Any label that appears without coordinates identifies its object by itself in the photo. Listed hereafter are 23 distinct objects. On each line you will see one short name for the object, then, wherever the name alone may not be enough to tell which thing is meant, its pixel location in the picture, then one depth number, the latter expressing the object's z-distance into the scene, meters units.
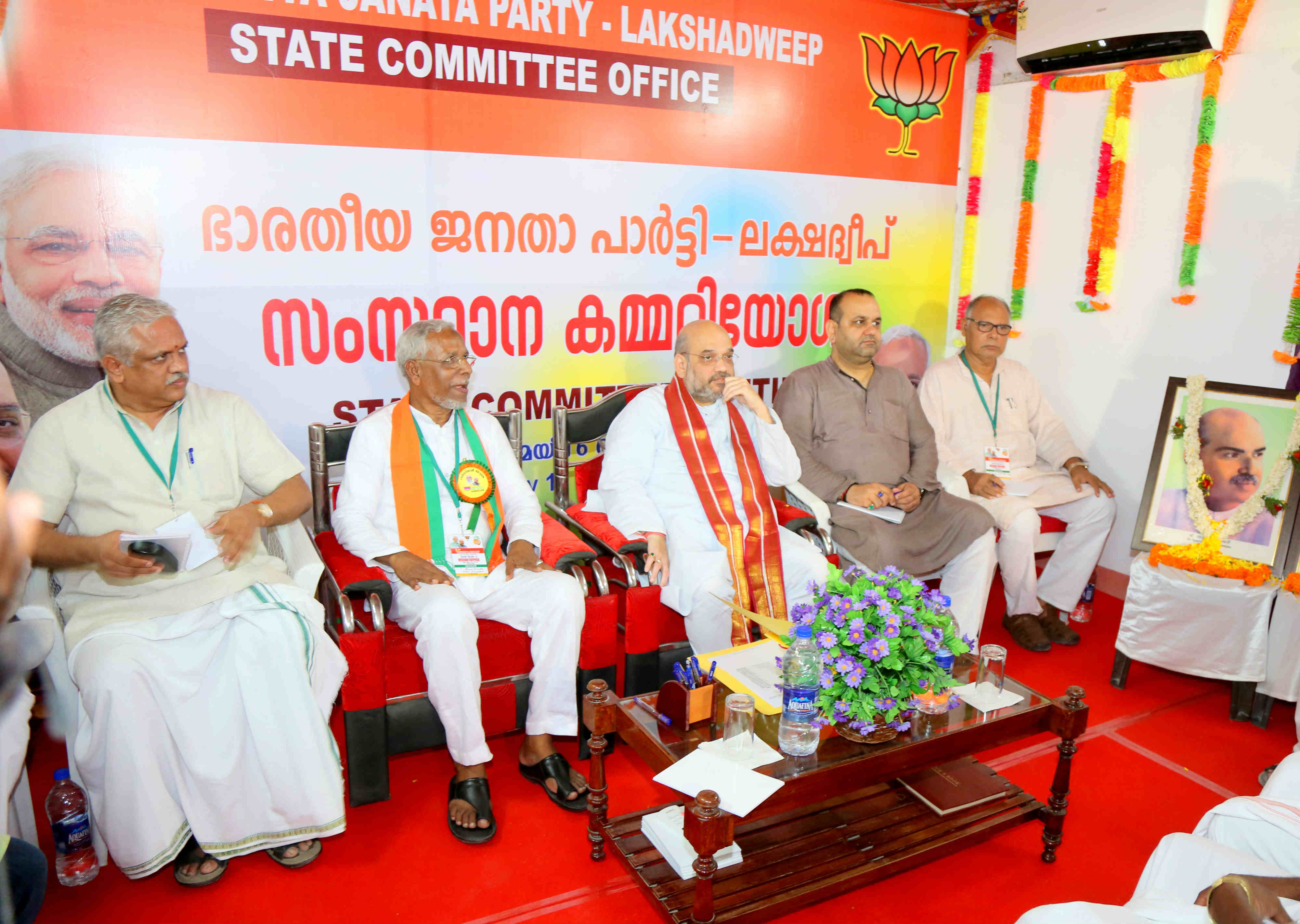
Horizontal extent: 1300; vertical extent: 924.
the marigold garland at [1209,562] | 3.77
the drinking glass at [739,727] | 2.47
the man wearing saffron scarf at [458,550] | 2.99
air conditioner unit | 4.23
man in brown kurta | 4.15
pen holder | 2.59
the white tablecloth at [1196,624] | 3.69
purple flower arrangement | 2.46
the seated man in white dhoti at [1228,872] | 1.67
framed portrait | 3.86
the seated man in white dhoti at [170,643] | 2.54
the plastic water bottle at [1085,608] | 4.77
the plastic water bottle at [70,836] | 2.62
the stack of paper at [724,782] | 2.24
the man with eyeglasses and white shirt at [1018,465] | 4.45
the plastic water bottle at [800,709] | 2.49
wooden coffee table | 2.40
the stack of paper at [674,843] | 2.42
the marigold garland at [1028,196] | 5.11
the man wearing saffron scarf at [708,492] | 3.57
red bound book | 2.88
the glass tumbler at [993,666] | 2.85
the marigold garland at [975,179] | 5.32
